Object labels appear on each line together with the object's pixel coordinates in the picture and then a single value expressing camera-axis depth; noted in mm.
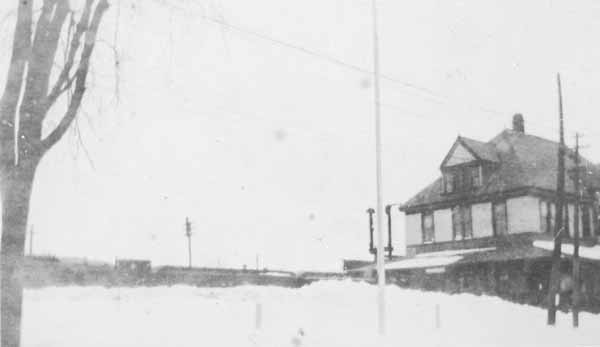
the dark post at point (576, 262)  29297
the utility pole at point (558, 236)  28672
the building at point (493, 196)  37875
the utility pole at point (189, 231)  73812
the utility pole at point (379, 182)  18719
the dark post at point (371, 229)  48628
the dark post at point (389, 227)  48972
